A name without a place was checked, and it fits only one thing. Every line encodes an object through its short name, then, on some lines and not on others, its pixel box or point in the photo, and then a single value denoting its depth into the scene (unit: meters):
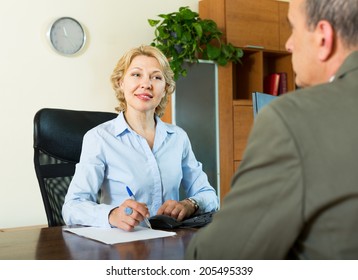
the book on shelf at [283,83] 4.93
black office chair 1.99
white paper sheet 1.29
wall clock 3.96
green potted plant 4.11
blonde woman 1.65
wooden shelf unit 4.50
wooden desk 1.10
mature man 0.69
